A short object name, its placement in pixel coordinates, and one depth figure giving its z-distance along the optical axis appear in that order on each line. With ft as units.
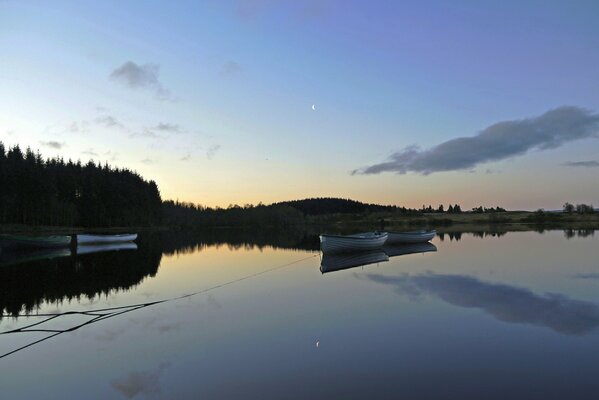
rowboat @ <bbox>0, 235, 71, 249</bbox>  138.92
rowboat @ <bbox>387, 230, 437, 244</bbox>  170.95
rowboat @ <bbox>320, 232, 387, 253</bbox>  117.80
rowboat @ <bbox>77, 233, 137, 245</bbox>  176.96
